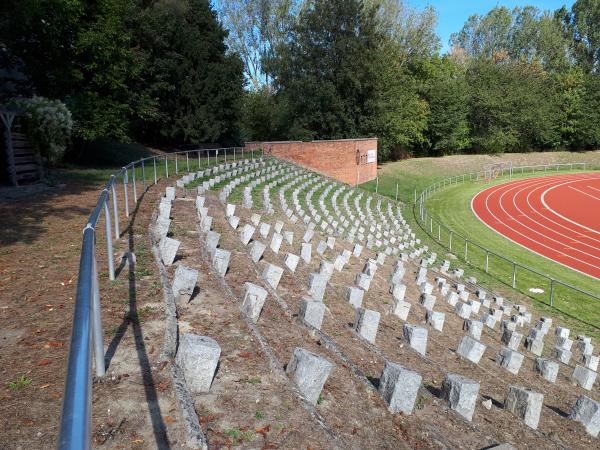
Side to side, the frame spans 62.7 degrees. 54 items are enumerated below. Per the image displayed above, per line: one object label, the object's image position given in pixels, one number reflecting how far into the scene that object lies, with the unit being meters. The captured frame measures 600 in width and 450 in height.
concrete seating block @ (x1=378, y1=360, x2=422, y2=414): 4.97
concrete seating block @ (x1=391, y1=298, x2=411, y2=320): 9.97
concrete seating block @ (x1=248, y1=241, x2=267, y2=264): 9.96
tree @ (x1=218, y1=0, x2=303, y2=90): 56.25
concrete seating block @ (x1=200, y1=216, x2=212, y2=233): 10.50
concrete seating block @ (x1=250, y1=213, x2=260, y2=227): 13.63
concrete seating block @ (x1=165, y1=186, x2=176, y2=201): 13.37
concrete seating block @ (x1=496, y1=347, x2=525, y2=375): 8.84
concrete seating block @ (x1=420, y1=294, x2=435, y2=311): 11.94
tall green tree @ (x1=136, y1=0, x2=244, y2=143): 31.20
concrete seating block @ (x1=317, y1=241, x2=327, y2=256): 13.38
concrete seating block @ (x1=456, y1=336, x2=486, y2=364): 8.30
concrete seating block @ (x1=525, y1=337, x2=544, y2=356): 11.29
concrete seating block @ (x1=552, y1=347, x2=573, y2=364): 11.12
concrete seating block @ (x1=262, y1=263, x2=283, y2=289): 8.38
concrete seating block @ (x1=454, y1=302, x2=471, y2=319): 12.31
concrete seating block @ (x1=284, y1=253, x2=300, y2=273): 10.40
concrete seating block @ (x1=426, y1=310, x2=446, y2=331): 10.23
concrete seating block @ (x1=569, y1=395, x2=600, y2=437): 6.84
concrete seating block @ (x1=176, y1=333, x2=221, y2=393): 4.32
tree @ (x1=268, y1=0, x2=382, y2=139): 41.31
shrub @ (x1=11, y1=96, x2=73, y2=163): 15.66
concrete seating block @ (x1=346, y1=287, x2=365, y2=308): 9.39
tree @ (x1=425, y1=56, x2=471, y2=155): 56.31
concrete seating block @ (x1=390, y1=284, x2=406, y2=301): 11.31
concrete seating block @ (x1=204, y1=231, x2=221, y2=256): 8.90
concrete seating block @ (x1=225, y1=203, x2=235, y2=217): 13.34
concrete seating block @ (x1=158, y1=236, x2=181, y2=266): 7.85
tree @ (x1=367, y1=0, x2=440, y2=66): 52.47
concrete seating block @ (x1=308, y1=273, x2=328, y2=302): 8.70
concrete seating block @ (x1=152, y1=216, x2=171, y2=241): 9.09
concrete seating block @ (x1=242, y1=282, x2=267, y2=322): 6.23
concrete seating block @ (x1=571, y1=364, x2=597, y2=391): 9.66
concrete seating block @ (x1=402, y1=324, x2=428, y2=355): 7.64
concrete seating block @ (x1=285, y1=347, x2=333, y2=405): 4.64
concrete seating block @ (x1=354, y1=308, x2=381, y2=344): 7.32
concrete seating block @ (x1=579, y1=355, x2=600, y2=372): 11.26
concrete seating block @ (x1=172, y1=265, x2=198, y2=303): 6.25
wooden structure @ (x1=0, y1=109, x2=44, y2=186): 14.94
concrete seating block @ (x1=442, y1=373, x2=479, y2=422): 5.41
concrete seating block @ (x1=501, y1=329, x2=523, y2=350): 10.73
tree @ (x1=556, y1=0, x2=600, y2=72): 78.31
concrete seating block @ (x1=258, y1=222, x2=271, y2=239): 12.75
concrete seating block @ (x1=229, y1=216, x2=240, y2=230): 12.26
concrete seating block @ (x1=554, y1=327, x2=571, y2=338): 12.67
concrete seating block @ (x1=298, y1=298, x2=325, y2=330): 6.74
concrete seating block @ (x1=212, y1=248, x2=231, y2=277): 7.96
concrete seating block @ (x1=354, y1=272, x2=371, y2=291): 11.03
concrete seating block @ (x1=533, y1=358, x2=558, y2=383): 9.23
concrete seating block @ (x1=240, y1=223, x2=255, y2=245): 11.26
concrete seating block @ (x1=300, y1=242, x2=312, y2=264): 11.91
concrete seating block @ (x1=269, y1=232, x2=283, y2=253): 11.45
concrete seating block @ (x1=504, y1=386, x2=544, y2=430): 6.09
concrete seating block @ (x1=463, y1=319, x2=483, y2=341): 10.72
